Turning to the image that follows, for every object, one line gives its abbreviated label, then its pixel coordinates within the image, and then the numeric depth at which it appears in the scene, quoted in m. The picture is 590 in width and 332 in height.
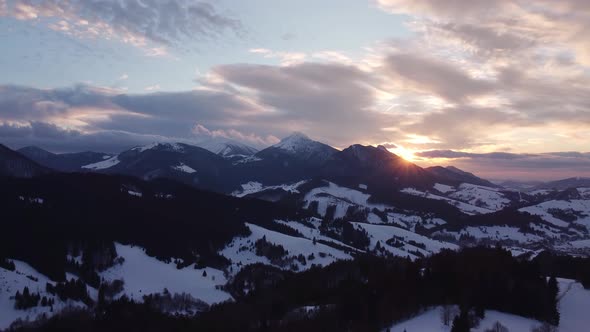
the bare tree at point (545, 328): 78.46
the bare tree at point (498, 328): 76.19
